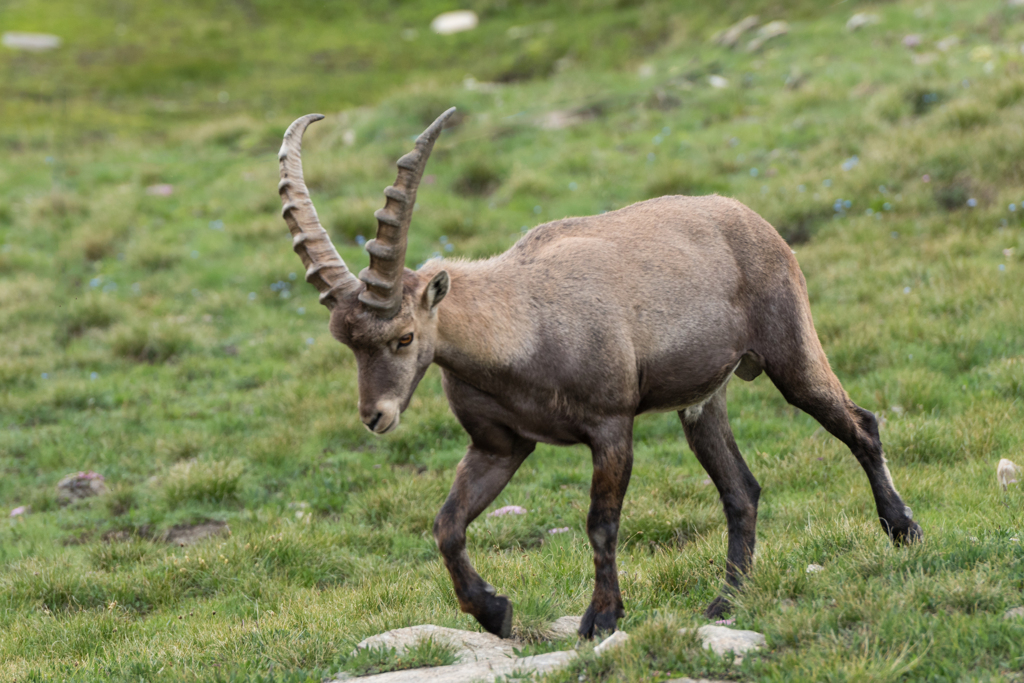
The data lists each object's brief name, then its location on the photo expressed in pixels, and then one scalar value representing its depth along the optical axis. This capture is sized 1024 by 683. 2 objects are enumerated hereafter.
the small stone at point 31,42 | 84.12
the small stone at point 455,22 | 78.27
